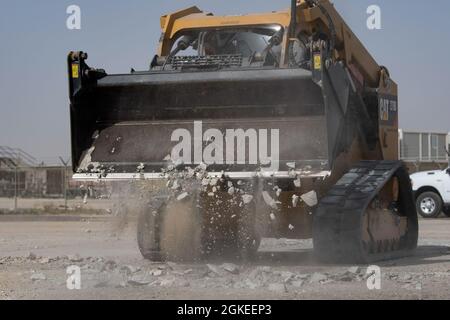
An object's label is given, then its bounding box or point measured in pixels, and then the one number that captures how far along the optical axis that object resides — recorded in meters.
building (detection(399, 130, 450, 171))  37.80
